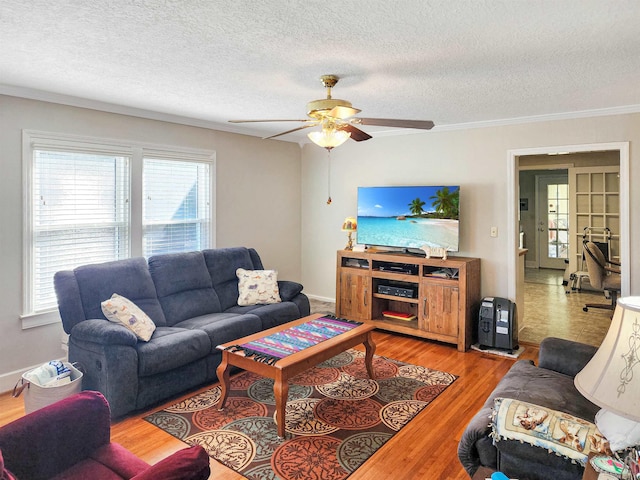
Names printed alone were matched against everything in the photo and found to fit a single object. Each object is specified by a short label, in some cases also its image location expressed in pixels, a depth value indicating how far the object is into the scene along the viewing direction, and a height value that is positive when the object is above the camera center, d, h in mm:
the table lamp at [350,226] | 5523 +158
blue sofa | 3117 -733
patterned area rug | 2582 -1289
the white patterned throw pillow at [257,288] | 4602 -537
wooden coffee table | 2818 -859
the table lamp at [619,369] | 1206 -388
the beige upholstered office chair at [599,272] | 5672 -443
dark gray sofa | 1815 -889
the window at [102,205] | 3760 +332
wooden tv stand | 4594 -618
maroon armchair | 1648 -840
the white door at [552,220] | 9492 +421
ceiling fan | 2816 +812
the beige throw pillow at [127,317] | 3387 -630
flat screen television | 4898 +263
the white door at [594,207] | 7320 +560
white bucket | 2928 -1066
